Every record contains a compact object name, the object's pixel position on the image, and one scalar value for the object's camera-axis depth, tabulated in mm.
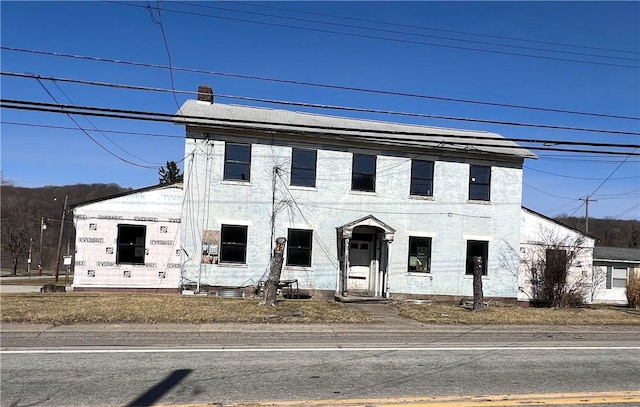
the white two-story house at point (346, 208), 19188
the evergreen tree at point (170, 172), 49281
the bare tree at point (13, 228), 89562
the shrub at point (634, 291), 22641
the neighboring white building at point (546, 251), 21578
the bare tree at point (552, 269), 21078
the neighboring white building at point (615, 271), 33688
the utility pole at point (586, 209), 55200
